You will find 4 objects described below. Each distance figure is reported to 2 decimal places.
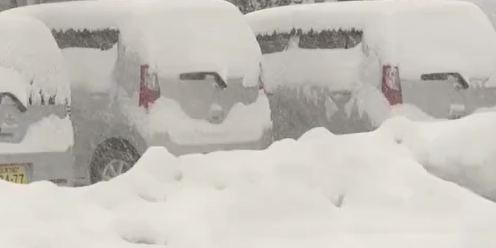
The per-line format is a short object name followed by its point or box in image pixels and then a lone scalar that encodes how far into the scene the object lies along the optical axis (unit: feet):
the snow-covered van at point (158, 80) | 54.71
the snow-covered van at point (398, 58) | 59.45
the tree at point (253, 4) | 147.39
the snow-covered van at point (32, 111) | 47.92
